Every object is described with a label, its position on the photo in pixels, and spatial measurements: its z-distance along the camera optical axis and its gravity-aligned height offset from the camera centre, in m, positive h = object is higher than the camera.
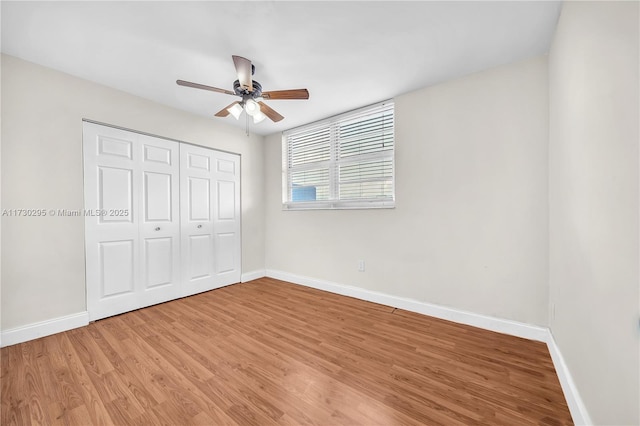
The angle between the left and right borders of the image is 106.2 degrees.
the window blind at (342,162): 2.99 +0.70
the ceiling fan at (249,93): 1.96 +1.05
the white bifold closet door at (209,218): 3.27 -0.09
